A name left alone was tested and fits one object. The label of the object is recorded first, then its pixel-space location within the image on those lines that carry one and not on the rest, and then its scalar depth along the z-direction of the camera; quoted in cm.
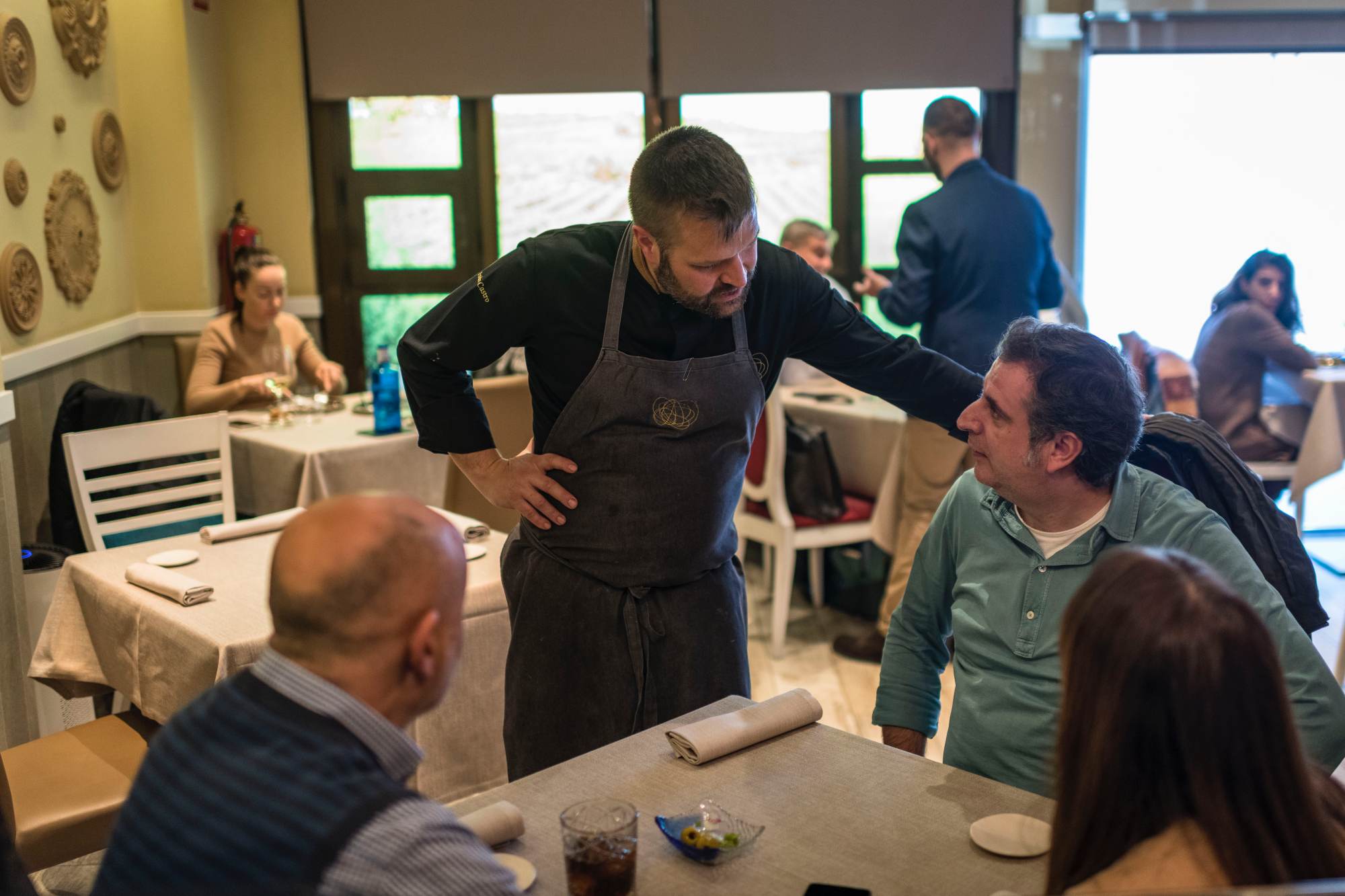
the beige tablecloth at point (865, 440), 427
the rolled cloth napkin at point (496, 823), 136
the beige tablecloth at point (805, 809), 132
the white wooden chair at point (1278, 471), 475
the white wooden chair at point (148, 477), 336
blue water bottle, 394
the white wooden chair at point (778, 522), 418
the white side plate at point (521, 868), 130
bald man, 95
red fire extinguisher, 545
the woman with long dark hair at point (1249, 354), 476
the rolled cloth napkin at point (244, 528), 289
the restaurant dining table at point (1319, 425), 464
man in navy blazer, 396
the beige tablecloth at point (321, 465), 378
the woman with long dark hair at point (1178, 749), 100
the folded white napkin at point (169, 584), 246
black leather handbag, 421
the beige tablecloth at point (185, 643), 243
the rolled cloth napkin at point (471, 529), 291
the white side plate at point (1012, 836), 137
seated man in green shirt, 175
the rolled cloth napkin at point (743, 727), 160
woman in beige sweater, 440
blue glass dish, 135
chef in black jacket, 190
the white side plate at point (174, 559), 270
